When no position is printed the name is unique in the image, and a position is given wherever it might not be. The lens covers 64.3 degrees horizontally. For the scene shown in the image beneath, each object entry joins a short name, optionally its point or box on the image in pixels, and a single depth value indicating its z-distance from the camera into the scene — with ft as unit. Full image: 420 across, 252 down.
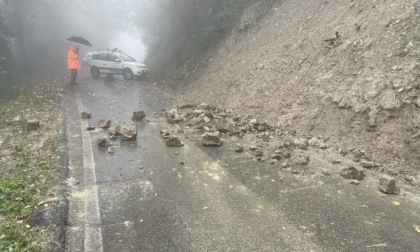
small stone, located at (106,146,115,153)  22.91
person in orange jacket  52.70
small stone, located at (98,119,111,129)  28.63
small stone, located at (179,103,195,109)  37.55
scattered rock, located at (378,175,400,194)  16.74
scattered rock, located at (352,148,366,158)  21.14
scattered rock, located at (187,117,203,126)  30.58
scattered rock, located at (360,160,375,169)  19.89
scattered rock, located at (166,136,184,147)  24.69
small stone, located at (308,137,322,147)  23.97
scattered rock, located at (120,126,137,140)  25.67
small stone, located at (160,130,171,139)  26.61
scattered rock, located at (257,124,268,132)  28.02
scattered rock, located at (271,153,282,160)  21.86
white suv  65.77
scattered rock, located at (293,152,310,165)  20.97
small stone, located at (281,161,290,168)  20.63
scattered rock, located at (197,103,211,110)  36.07
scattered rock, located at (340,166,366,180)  18.58
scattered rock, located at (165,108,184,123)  31.63
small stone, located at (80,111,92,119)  32.24
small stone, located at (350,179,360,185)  18.01
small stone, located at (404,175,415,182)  18.16
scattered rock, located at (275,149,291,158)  22.13
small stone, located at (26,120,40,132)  28.78
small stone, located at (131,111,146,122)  31.96
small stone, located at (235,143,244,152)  23.39
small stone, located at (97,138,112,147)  23.86
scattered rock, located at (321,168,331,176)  19.39
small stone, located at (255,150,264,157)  22.45
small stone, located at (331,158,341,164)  20.80
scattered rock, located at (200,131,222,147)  24.70
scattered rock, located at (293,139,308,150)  23.61
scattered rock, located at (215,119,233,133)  27.66
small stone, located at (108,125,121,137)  26.30
